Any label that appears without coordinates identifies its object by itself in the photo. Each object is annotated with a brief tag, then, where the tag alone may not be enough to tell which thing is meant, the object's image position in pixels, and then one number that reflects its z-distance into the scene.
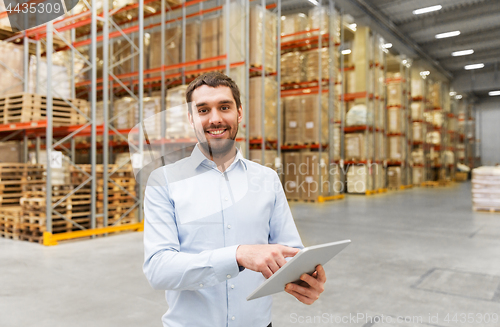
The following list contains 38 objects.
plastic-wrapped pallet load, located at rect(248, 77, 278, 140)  10.44
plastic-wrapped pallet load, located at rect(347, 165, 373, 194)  15.07
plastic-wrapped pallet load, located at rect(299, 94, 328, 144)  12.44
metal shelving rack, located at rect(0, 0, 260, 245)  6.00
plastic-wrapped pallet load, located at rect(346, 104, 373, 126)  15.31
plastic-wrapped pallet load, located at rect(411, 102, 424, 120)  21.03
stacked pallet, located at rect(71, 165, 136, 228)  6.79
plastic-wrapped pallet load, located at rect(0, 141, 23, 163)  8.58
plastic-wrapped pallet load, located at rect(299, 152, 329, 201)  12.04
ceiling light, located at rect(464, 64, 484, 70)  25.08
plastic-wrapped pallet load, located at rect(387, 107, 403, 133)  18.06
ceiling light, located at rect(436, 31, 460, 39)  19.23
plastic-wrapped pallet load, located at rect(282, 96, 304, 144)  12.70
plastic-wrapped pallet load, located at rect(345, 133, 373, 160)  15.16
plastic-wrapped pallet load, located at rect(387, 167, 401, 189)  18.16
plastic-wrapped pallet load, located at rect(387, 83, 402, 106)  18.31
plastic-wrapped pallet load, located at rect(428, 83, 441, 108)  23.09
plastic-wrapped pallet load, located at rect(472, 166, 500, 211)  9.77
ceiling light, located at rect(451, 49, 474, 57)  22.27
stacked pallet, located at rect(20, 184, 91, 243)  6.11
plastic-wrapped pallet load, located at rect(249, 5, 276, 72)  10.02
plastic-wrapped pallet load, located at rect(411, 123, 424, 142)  21.09
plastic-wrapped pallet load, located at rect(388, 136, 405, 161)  18.20
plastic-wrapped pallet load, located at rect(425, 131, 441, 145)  22.88
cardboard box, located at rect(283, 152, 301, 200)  12.26
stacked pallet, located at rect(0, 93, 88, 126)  6.47
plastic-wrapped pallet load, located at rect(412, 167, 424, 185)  21.27
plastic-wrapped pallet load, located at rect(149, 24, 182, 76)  11.52
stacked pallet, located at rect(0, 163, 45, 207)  7.24
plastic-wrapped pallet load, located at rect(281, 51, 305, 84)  13.17
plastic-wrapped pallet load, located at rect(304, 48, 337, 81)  12.99
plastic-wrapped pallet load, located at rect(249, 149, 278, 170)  10.60
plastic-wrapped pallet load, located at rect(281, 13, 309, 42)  13.12
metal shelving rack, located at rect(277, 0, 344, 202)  12.62
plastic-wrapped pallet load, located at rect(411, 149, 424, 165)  21.28
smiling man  1.16
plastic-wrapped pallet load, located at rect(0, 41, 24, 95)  7.92
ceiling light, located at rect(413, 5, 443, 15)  15.97
